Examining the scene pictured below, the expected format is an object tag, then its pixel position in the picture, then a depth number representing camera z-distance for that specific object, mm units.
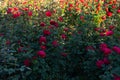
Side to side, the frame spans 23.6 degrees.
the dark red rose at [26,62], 3381
